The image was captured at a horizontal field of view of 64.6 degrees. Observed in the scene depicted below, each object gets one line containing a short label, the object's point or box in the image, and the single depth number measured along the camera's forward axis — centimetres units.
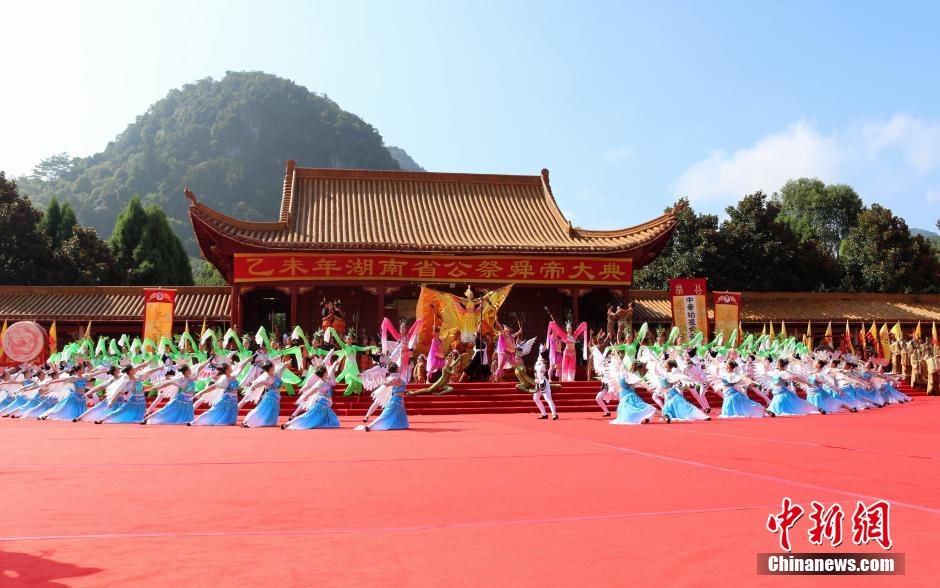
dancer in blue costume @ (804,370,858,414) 1452
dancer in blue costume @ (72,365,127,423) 1293
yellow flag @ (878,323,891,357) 2249
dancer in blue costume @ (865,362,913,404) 1712
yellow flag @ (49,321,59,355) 2014
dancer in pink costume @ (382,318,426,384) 1509
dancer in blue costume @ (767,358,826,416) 1377
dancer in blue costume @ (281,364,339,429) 1127
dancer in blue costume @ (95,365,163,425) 1269
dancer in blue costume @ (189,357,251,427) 1226
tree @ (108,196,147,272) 3741
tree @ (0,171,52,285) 2984
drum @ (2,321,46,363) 1908
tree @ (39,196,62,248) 3591
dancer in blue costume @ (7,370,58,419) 1430
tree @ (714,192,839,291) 3092
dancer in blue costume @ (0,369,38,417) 1483
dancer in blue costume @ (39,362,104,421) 1364
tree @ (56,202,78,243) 3634
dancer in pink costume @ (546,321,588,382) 1734
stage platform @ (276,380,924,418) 1554
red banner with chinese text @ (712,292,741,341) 2153
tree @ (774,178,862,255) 4972
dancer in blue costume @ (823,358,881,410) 1521
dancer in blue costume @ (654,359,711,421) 1251
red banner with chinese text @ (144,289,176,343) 2044
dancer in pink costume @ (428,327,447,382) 1753
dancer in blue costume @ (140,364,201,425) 1250
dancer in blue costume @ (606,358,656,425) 1209
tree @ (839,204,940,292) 3070
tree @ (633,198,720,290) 3042
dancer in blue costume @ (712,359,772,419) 1334
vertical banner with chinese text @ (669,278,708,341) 2142
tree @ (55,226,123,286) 3128
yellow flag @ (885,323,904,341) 2170
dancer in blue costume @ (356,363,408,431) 1102
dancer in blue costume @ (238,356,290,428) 1166
